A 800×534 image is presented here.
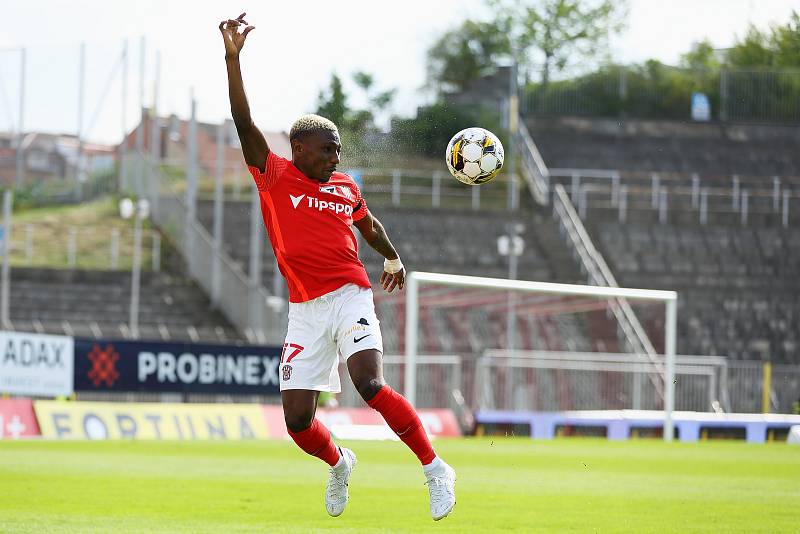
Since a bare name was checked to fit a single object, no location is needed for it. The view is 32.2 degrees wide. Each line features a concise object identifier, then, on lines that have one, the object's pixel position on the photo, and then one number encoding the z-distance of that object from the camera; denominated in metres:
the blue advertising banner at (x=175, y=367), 25.03
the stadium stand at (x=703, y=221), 41.59
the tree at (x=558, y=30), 64.56
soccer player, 8.98
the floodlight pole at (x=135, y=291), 38.25
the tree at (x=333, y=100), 29.08
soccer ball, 10.14
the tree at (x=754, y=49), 29.57
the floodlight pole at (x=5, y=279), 35.28
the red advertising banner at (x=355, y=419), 26.10
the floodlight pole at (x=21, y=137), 48.62
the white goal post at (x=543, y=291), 24.56
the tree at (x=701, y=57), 60.06
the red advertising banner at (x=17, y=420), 22.80
